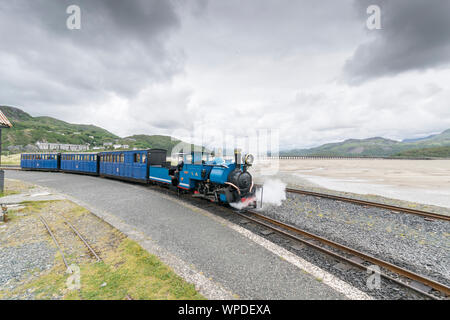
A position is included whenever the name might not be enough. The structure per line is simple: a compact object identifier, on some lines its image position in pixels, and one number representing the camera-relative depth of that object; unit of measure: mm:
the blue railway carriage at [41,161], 29762
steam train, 9609
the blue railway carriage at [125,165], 16906
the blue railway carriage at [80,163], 23703
